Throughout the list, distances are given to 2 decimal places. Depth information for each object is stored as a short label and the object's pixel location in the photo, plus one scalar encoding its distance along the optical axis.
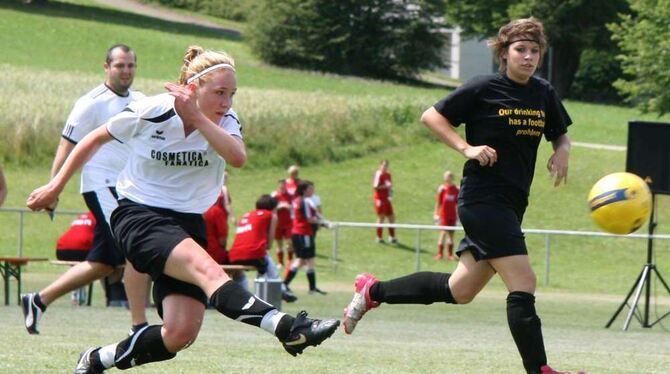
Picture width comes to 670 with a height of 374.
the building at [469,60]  86.69
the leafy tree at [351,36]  67.88
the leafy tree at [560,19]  66.06
